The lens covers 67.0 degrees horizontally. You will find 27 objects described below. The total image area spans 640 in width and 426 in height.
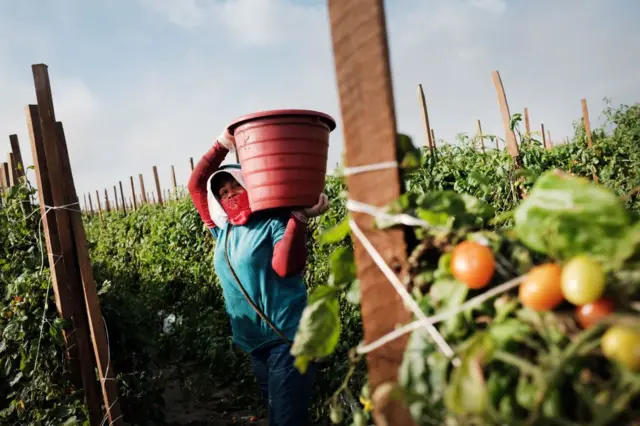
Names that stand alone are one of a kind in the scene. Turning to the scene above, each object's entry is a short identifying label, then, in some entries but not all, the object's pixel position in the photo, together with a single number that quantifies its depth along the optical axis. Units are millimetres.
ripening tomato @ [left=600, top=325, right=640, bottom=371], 511
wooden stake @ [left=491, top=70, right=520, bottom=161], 3561
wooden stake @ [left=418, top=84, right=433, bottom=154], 5770
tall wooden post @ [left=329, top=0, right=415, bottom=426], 778
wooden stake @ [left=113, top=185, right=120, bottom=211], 16100
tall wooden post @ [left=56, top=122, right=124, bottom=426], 2211
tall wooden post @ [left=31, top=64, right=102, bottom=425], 2189
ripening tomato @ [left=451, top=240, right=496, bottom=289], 657
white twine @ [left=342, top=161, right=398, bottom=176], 777
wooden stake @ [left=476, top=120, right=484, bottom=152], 9411
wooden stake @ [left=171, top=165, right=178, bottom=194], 12548
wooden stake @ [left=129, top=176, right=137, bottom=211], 12142
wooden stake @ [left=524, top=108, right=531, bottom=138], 10062
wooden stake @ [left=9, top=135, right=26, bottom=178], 4457
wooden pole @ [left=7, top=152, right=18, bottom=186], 4648
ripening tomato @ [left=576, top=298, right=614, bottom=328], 571
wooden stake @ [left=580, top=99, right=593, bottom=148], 5715
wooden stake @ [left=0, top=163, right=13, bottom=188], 6484
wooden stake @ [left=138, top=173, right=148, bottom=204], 12930
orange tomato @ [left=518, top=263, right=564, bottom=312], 595
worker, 2221
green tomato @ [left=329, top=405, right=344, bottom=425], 863
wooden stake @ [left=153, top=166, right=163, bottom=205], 11408
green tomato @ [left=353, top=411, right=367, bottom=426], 896
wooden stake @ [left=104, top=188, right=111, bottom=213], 15566
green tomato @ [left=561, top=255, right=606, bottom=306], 555
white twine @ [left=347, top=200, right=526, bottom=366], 663
